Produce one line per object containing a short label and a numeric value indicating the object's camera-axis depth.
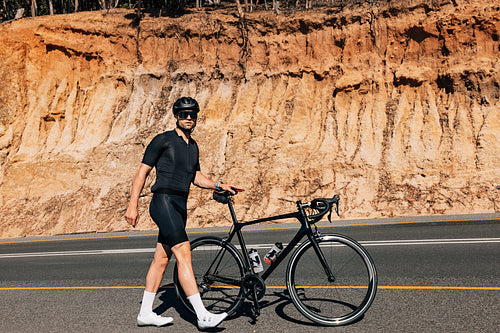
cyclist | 4.74
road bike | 4.66
